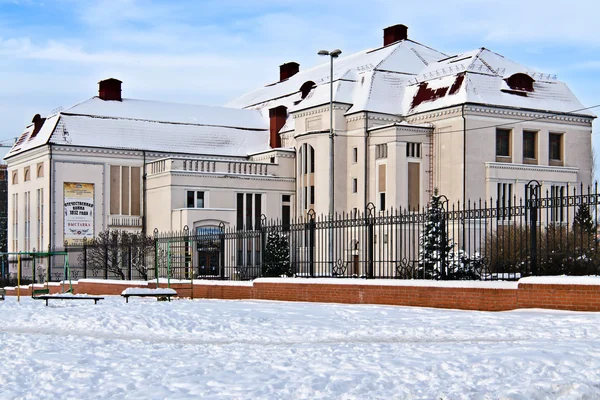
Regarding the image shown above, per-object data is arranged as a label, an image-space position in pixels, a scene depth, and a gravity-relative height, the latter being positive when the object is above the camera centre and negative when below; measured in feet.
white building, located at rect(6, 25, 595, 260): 169.07 +15.79
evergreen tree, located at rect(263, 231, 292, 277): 84.69 -2.57
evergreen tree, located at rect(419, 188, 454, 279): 64.34 -1.16
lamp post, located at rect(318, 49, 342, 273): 122.42 +14.29
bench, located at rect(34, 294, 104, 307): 75.54 -5.65
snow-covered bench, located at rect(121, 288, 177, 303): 80.09 -5.55
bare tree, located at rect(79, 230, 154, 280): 107.87 -3.79
